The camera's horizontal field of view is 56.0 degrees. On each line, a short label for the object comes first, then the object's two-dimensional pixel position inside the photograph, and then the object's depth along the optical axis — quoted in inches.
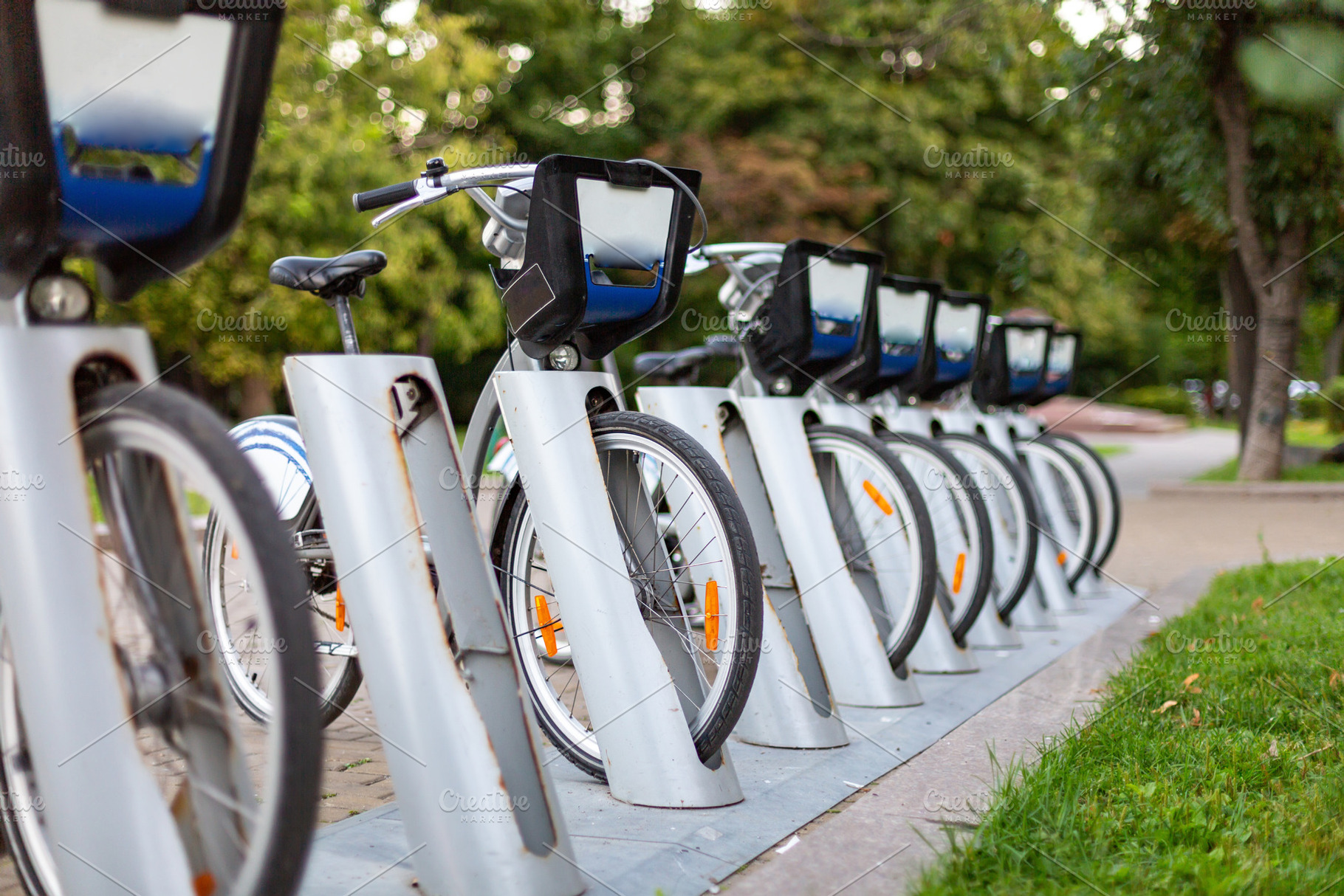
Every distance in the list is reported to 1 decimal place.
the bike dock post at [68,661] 71.9
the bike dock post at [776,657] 131.4
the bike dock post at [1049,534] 227.5
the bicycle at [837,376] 150.9
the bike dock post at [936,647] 171.0
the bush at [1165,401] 1402.6
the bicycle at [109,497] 70.2
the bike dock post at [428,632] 83.8
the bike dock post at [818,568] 148.1
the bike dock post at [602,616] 107.7
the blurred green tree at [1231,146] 374.0
